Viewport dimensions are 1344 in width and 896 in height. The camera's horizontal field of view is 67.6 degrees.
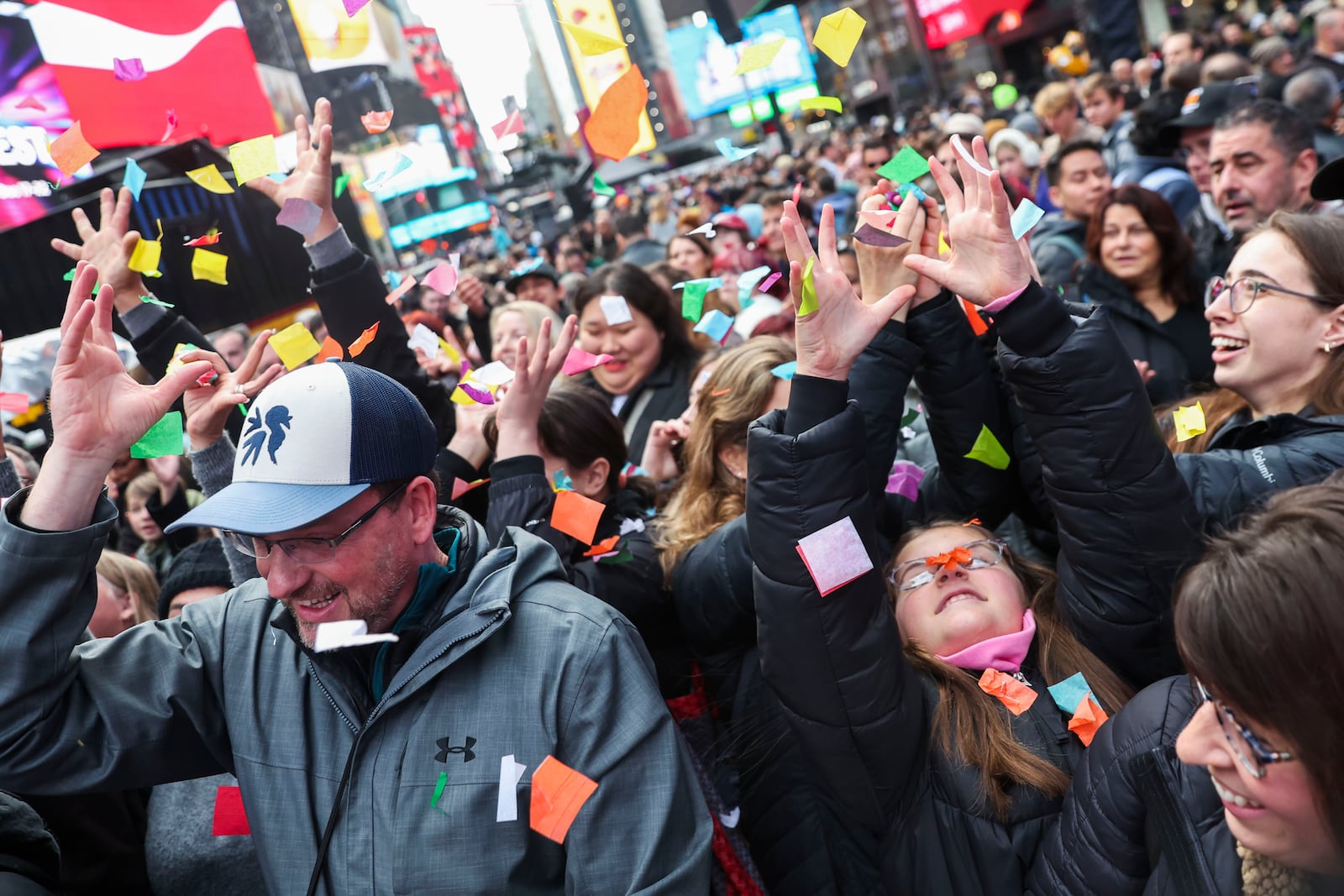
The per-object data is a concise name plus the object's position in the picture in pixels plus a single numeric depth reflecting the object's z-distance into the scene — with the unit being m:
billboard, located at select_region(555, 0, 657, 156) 26.67
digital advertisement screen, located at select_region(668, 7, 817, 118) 30.02
